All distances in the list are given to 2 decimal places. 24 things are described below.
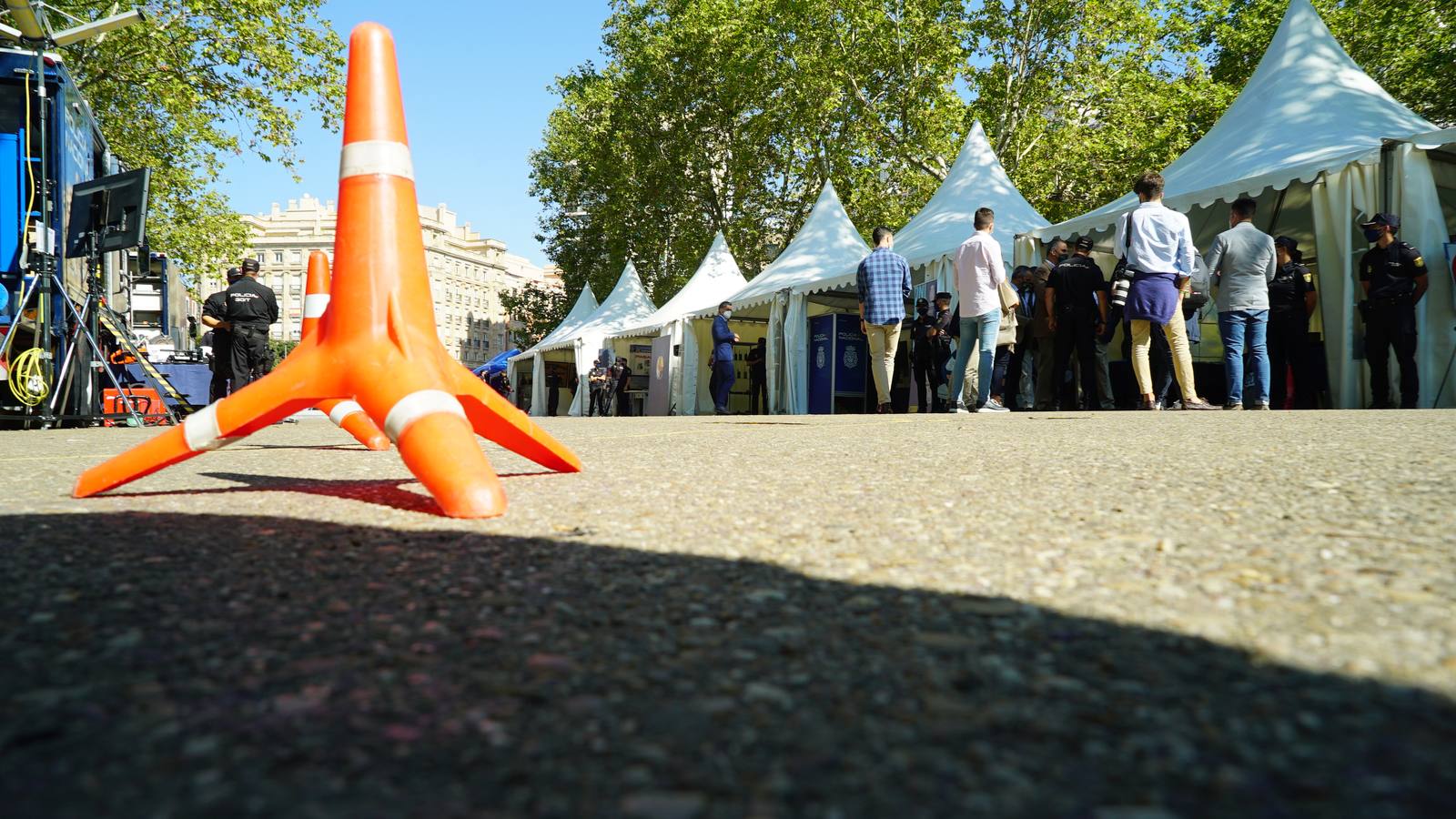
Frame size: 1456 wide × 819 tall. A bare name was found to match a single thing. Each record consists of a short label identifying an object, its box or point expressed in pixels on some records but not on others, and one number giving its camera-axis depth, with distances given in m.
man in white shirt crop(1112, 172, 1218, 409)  7.93
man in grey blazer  7.95
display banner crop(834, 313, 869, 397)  15.22
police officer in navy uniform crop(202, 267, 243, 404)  9.90
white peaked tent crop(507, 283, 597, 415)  28.36
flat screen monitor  8.94
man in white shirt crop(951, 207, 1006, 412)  9.20
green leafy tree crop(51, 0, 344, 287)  18.70
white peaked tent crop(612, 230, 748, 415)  20.44
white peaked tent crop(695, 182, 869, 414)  15.77
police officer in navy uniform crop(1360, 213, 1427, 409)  7.75
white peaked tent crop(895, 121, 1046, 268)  13.54
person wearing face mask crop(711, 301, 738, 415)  15.35
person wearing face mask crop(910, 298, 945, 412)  12.99
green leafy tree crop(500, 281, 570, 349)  41.44
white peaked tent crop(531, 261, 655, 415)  25.02
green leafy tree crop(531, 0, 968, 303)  23.94
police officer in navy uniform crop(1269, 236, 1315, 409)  8.90
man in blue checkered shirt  9.94
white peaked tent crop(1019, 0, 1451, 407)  8.79
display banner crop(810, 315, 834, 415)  15.30
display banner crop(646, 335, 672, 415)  21.19
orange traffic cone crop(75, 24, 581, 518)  2.78
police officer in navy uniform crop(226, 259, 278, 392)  9.95
